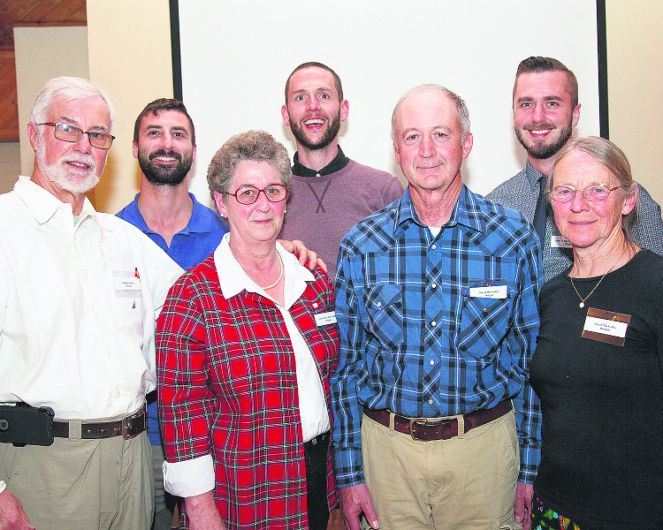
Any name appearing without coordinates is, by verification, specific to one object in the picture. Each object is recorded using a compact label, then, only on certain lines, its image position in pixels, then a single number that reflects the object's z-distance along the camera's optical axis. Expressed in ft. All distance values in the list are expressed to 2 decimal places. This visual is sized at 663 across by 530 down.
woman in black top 5.85
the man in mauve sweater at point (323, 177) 9.84
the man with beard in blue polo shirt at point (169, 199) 9.60
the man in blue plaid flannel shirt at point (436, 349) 6.81
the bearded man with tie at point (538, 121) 9.21
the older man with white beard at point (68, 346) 6.48
